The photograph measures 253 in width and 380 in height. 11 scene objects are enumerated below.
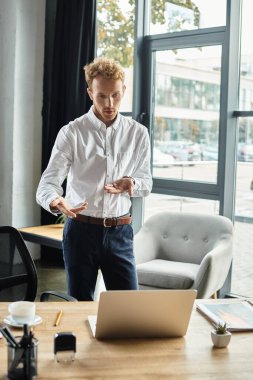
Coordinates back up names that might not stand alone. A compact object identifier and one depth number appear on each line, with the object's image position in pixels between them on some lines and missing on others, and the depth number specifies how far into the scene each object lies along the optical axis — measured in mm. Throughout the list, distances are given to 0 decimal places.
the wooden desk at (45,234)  4840
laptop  1783
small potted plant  1829
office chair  2674
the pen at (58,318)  1976
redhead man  2633
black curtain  5438
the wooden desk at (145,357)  1601
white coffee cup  1920
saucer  1924
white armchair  3898
